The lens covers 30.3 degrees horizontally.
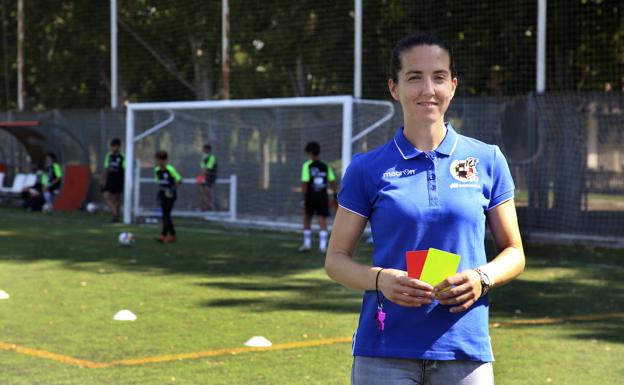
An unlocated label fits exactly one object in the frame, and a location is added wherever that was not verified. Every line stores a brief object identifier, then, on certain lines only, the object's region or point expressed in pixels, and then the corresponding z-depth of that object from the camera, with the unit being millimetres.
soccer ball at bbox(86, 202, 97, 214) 29328
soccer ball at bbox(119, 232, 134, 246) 18734
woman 3393
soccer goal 23875
